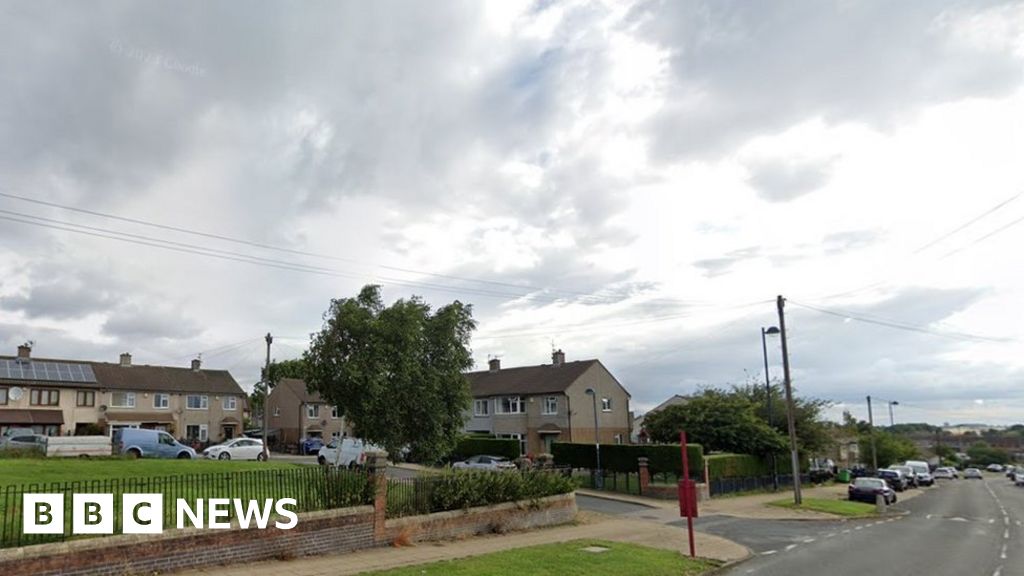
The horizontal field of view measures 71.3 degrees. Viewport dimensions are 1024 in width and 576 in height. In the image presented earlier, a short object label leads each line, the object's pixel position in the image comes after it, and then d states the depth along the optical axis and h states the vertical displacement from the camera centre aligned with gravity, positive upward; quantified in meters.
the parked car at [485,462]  37.31 -3.31
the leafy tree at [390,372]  25.31 +1.14
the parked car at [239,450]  38.81 -2.22
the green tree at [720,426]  39.25 -2.04
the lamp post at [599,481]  34.59 -4.16
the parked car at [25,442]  30.09 -1.04
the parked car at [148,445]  33.00 -1.48
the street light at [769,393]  31.80 -0.37
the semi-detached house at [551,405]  51.47 -0.63
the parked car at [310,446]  56.00 -3.05
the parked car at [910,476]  56.08 -7.49
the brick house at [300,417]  65.94 -0.91
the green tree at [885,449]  79.81 -7.54
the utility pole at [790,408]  31.01 -0.95
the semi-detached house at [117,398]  48.59 +1.27
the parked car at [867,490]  36.31 -5.42
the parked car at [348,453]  36.78 -2.50
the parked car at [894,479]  49.52 -6.72
